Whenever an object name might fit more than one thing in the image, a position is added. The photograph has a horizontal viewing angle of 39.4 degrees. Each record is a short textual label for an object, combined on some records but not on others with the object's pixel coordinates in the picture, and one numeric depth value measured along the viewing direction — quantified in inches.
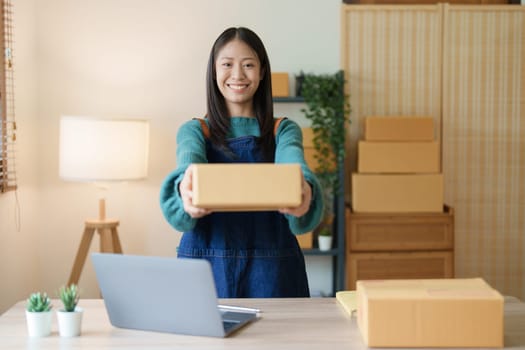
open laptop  57.7
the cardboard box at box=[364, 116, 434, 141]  166.9
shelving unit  167.2
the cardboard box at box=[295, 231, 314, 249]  169.3
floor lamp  152.3
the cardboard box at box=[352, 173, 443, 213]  165.8
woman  78.4
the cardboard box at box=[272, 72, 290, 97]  169.6
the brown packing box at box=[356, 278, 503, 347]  56.8
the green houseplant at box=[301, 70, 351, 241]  165.5
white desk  58.1
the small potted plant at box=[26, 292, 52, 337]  60.4
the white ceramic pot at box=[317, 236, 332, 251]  168.4
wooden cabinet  166.2
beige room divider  176.4
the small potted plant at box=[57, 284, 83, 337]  60.7
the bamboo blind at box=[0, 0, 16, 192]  144.0
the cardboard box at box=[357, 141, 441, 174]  166.1
